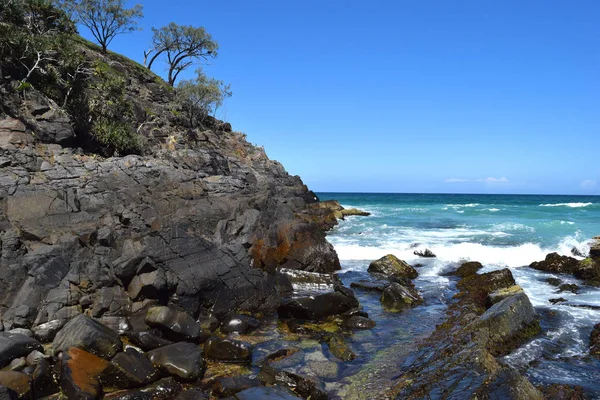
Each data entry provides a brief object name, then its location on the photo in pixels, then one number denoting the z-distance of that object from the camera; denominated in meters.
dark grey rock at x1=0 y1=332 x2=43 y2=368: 10.05
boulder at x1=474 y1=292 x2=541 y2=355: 11.84
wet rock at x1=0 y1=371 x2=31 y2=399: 8.84
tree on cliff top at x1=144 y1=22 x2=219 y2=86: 53.12
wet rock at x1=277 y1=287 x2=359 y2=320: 15.25
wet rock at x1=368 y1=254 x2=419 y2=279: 23.17
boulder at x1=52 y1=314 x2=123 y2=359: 10.67
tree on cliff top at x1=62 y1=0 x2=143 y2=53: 45.09
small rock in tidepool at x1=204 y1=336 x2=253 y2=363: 11.45
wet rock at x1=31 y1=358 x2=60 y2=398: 9.36
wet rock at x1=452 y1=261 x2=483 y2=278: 23.35
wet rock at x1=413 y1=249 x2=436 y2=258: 28.67
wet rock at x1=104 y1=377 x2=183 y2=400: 9.23
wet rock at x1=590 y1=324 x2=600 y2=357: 11.57
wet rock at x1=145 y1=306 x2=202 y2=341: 12.31
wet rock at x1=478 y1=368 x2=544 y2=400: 7.86
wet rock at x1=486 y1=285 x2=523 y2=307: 16.12
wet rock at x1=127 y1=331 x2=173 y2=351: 11.48
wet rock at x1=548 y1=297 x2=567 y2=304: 17.14
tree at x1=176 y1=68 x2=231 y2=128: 48.56
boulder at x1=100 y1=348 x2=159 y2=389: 9.66
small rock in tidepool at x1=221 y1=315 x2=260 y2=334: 13.95
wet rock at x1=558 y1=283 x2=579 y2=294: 19.12
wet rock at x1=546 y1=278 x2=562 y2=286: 20.54
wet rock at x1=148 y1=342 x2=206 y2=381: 10.05
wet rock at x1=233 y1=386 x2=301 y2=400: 8.65
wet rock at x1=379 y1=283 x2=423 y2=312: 17.28
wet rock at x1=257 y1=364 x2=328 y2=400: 9.64
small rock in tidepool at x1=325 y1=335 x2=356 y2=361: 11.79
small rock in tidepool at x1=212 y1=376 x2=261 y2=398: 9.34
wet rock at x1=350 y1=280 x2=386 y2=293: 19.74
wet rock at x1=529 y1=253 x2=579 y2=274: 23.50
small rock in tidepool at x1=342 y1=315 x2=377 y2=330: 14.63
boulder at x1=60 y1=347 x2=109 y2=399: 9.16
